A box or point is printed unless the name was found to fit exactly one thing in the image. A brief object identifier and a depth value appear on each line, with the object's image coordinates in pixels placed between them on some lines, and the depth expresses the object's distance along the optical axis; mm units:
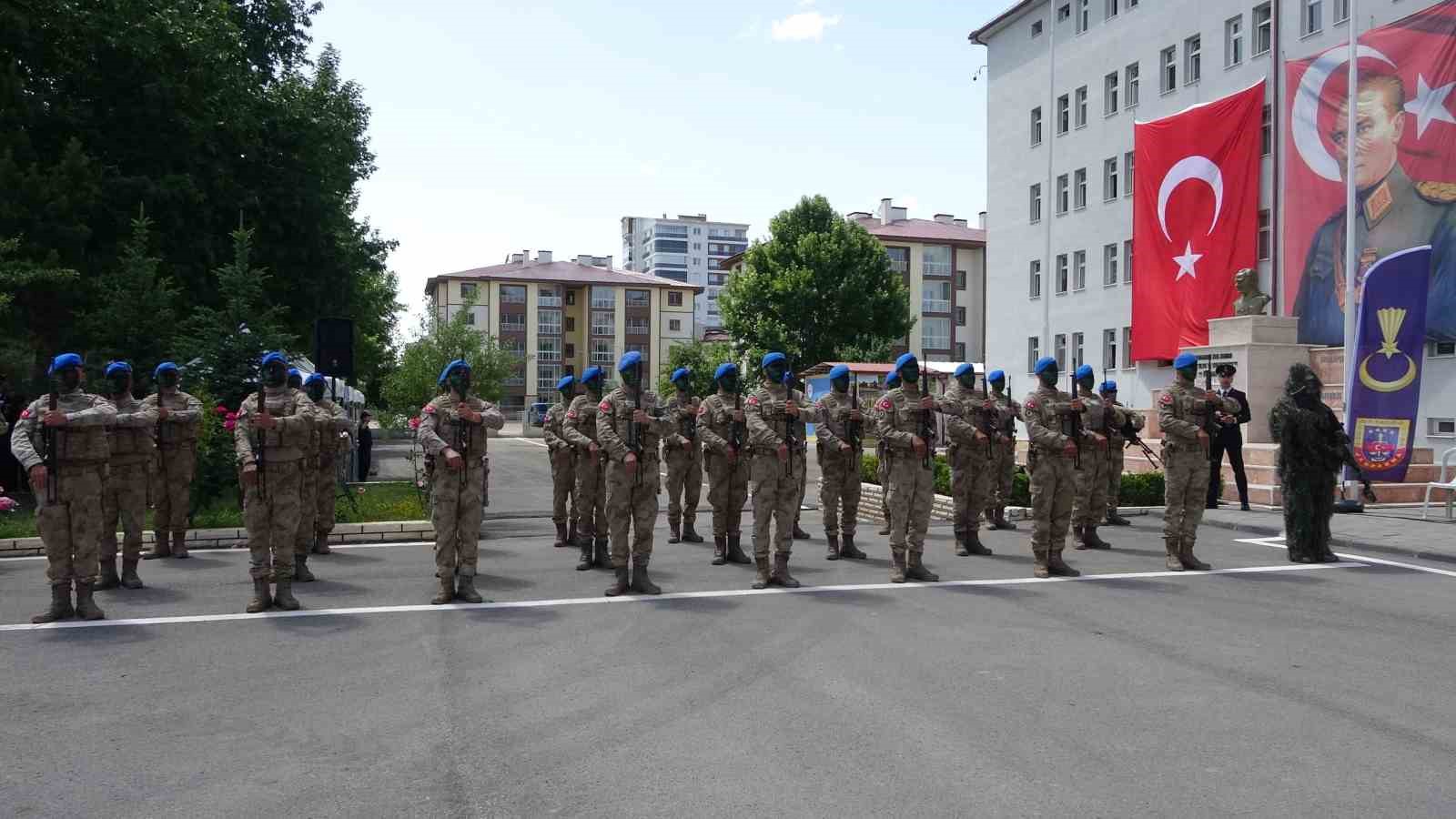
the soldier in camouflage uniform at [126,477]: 10148
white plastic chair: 14508
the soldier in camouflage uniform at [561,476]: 12984
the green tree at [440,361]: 56656
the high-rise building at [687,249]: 157250
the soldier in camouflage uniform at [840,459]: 12141
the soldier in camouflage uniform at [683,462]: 12047
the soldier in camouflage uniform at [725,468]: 11672
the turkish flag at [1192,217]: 30375
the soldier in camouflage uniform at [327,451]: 11469
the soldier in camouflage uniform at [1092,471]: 12703
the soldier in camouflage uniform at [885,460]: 10791
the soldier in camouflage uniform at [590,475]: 11367
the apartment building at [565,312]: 96625
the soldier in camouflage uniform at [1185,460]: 10789
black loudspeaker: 16922
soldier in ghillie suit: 11320
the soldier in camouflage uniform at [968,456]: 12227
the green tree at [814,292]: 53281
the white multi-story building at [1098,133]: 30625
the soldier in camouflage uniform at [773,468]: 9945
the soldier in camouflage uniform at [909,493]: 10188
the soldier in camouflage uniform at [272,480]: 8914
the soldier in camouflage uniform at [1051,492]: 10578
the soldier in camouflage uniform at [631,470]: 9617
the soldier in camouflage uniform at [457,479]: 9148
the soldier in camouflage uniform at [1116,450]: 14078
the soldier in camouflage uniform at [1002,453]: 13812
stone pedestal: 20016
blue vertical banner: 15625
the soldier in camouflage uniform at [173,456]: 11891
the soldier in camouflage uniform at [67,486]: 8539
